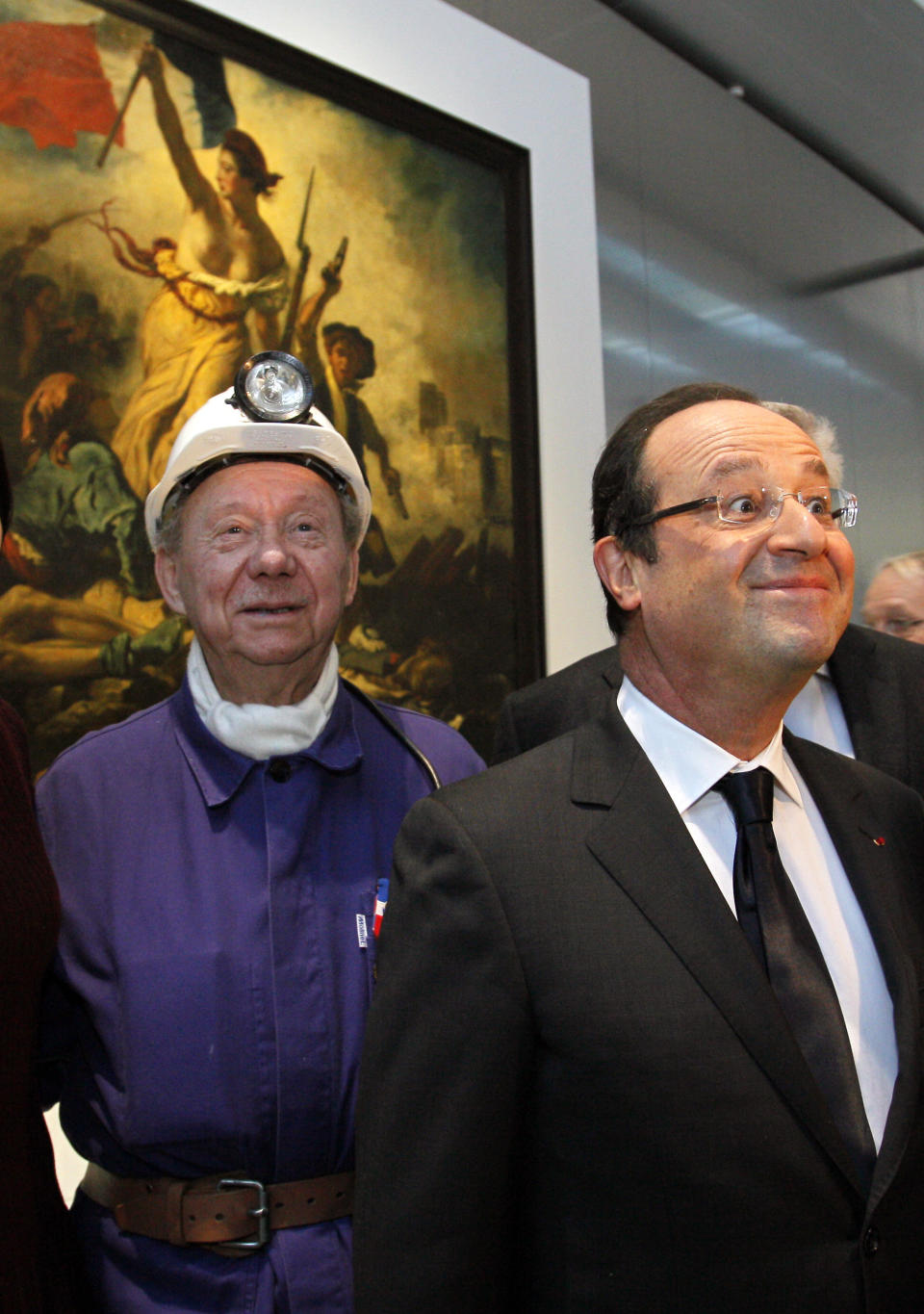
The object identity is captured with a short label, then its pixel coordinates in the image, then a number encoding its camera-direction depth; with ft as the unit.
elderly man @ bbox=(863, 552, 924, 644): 13.99
